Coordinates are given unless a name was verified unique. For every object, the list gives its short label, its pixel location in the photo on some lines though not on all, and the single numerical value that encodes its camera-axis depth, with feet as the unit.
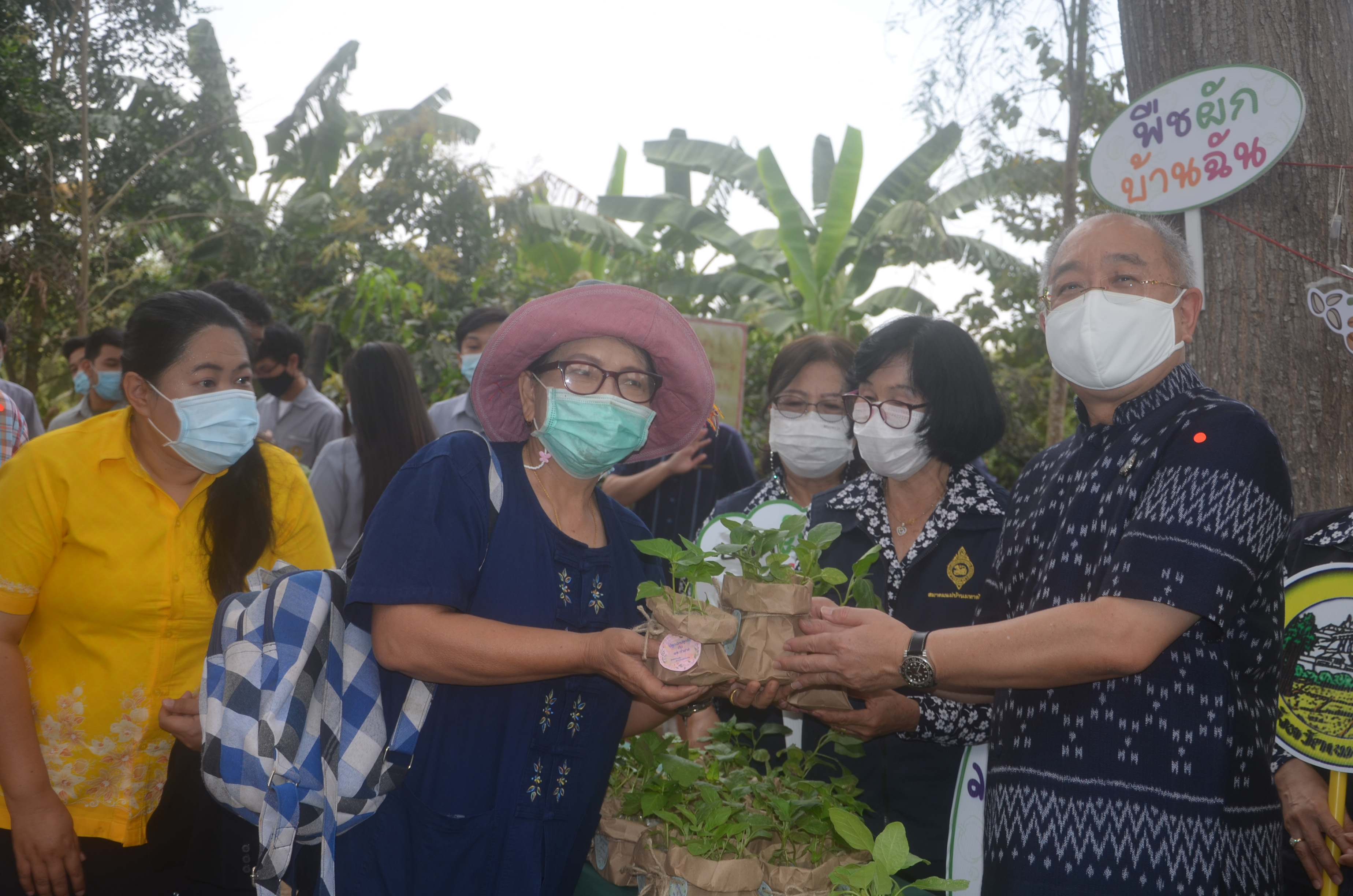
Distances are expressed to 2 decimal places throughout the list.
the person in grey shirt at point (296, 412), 18.52
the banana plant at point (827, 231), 41.04
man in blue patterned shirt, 5.56
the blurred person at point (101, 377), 19.04
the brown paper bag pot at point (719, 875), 5.96
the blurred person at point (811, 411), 11.03
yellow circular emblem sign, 7.14
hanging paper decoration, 8.91
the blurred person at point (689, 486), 14.84
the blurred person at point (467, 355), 17.80
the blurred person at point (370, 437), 14.44
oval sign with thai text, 8.66
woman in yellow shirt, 7.37
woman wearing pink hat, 5.95
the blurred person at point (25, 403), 18.72
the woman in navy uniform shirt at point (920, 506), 8.27
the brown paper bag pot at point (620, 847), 6.97
